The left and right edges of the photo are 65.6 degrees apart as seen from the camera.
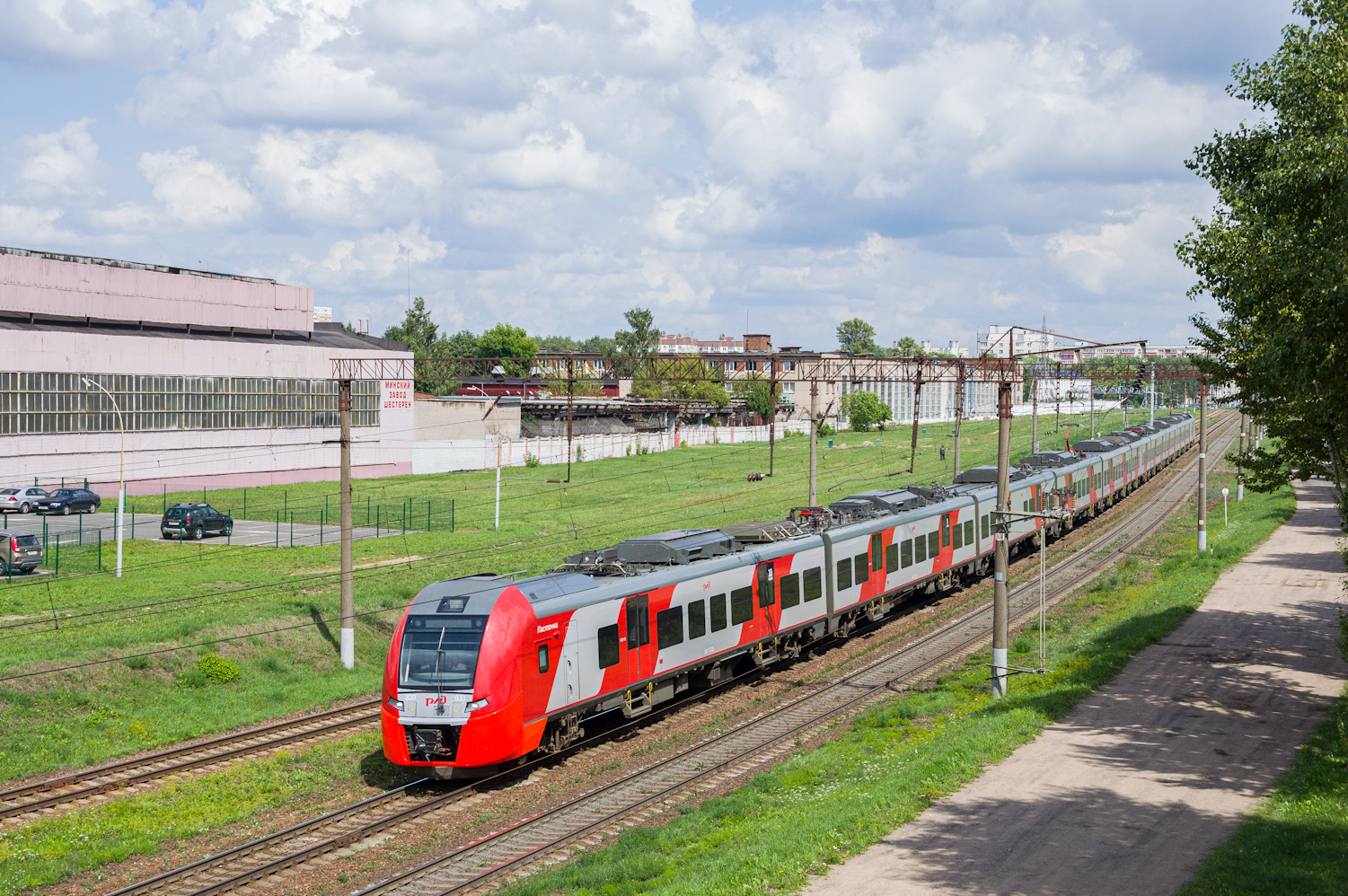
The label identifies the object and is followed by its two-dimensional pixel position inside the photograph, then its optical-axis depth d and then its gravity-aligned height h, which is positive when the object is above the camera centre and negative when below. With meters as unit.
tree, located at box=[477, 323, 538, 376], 157.12 +8.66
